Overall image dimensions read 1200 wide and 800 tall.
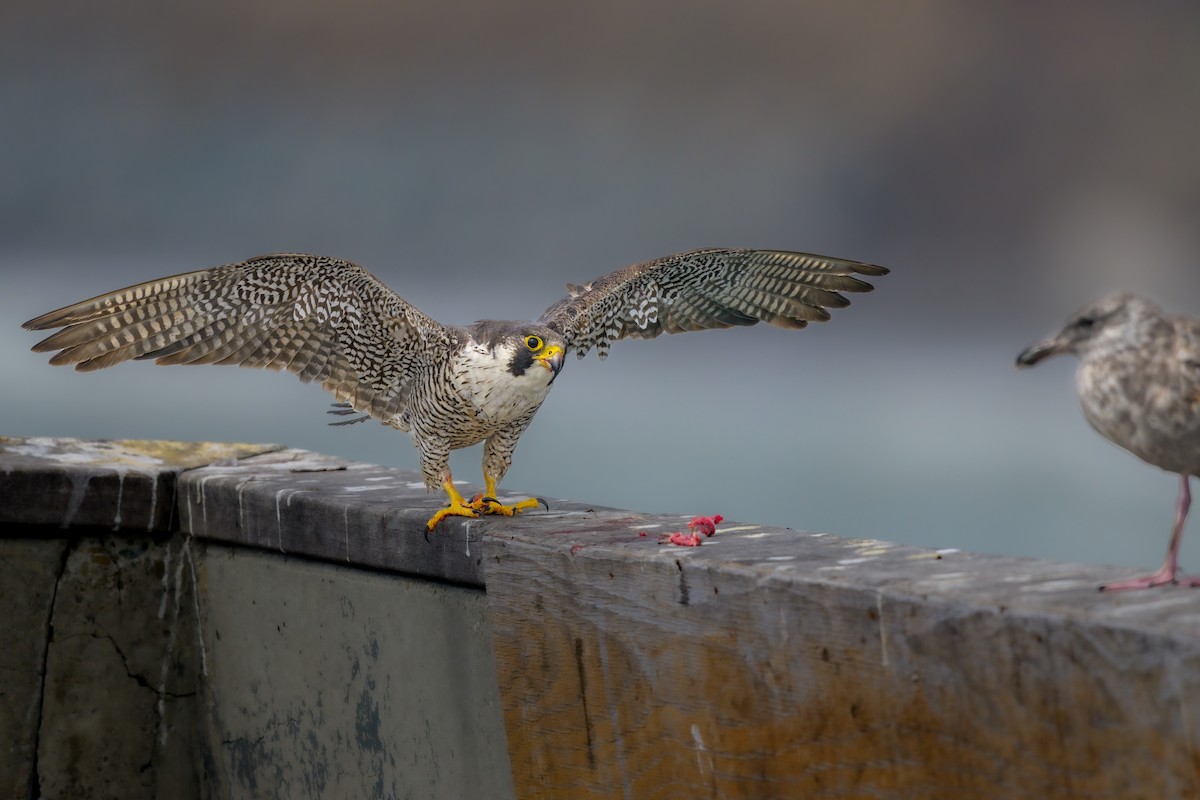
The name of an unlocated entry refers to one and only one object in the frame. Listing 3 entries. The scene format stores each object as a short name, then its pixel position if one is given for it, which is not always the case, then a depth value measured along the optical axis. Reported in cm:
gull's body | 1879
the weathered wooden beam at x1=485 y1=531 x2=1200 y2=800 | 1721
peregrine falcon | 1952
